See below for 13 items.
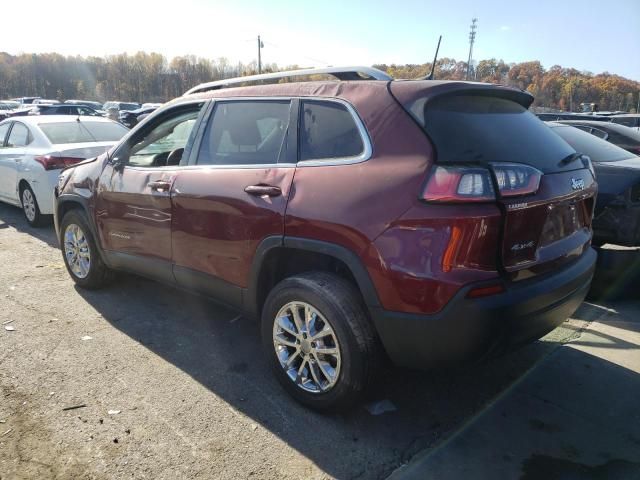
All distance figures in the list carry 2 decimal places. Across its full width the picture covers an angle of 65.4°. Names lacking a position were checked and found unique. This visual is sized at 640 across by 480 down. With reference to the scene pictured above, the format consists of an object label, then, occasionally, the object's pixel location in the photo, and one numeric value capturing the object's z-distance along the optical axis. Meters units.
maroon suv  2.28
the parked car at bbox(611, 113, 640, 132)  15.57
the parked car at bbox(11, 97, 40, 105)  39.80
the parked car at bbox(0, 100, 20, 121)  35.22
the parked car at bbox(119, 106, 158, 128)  22.27
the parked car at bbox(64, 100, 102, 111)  38.15
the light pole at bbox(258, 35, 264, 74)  44.59
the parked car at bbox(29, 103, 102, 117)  20.20
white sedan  6.74
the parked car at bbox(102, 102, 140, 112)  36.25
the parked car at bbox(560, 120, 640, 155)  8.18
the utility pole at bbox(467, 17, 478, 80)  53.15
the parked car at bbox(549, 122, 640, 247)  4.75
